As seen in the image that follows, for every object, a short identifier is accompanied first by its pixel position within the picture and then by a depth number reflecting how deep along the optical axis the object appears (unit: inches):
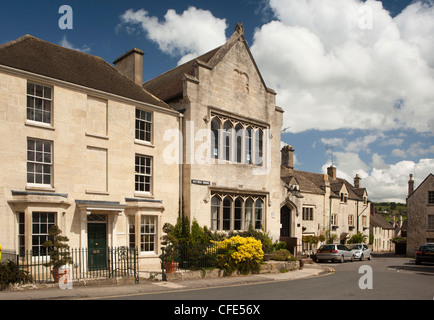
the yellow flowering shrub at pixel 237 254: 725.3
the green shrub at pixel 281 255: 876.0
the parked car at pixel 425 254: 1098.1
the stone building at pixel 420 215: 1752.0
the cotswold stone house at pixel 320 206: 1250.0
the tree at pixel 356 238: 1840.6
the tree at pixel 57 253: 531.5
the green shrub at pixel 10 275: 490.9
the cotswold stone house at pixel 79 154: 603.2
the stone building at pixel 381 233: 2324.8
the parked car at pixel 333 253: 1198.9
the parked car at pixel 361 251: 1318.8
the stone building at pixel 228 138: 844.0
